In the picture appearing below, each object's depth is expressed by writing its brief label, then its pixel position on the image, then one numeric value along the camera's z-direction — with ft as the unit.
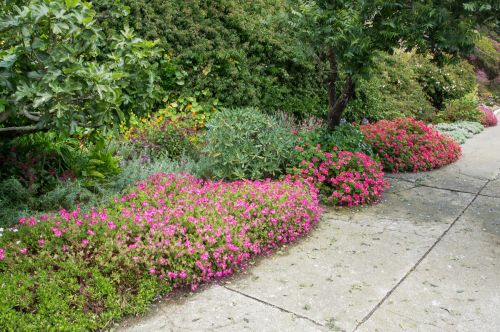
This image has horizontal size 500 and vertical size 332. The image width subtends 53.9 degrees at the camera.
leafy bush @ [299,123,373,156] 22.08
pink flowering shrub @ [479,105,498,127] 43.75
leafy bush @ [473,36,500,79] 65.92
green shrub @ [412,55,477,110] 47.09
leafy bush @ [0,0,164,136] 10.64
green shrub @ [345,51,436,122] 34.24
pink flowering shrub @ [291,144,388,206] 19.13
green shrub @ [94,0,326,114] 25.93
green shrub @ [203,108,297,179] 19.45
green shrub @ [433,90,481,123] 42.68
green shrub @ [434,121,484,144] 35.22
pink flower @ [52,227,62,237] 12.08
